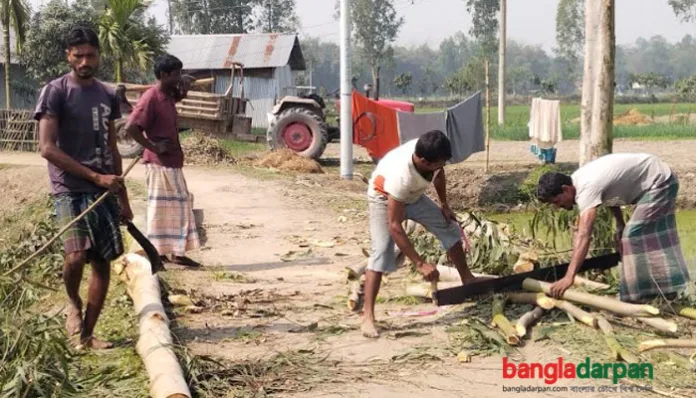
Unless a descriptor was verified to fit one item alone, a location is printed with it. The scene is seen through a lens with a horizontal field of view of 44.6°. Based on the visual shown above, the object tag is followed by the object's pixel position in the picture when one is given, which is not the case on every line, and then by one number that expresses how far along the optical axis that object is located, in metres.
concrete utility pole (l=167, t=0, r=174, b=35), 55.28
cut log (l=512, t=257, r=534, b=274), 6.76
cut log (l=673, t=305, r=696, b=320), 5.70
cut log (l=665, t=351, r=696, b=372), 4.97
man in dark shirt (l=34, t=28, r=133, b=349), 5.05
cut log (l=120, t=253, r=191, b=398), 4.36
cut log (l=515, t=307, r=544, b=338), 5.51
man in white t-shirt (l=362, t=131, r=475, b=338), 5.51
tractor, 18.02
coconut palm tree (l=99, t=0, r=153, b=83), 20.31
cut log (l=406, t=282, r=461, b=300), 6.63
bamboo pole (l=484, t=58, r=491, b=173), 16.00
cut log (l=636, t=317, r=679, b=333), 5.42
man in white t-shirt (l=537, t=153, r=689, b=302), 5.77
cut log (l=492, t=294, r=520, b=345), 5.45
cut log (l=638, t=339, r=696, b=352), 5.20
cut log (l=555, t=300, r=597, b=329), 5.55
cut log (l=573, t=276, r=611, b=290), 6.41
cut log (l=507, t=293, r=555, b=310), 5.80
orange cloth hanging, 16.86
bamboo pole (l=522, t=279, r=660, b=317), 5.58
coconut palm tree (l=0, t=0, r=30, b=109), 22.22
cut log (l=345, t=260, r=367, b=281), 7.08
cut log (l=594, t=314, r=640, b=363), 5.06
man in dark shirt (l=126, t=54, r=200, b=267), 7.46
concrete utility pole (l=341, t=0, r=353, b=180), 14.95
